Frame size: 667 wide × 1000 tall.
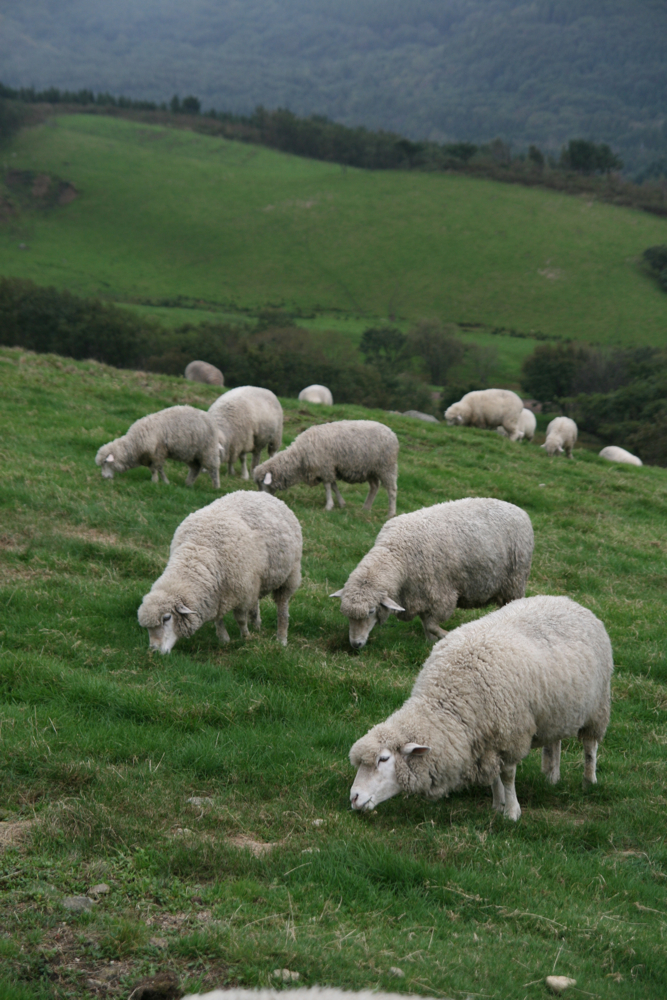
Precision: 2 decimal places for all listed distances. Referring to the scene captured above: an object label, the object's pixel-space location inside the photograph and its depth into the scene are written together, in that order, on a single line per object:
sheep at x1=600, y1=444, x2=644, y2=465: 28.52
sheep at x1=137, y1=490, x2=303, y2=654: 7.67
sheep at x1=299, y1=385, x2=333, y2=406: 35.03
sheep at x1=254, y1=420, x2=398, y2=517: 13.90
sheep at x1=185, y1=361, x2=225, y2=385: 38.62
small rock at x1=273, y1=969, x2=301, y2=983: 3.66
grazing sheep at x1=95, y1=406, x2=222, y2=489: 13.37
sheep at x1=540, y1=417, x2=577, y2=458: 24.58
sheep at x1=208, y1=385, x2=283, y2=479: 15.00
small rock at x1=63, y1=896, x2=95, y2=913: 4.06
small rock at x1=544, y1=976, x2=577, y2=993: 3.92
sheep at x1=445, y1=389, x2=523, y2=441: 26.72
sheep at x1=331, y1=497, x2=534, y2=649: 8.79
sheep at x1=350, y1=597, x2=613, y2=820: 5.66
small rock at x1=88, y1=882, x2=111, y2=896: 4.23
